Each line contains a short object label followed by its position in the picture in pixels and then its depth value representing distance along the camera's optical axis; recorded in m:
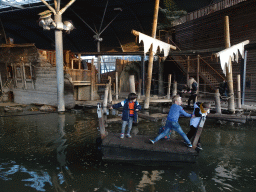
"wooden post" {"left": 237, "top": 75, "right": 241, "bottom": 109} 11.72
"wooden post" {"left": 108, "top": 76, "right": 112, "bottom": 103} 14.85
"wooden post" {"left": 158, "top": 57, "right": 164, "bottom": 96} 22.92
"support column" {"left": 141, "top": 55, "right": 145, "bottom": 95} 20.78
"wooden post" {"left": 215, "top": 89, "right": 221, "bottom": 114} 11.04
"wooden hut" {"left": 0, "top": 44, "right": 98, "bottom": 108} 15.53
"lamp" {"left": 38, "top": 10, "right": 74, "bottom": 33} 12.72
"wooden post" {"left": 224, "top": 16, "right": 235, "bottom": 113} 10.67
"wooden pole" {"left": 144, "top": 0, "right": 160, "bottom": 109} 12.41
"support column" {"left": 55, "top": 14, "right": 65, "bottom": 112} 13.35
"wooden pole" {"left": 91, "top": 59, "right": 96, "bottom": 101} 17.77
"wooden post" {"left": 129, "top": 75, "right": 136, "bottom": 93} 11.80
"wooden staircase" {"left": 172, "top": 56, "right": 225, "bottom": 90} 17.69
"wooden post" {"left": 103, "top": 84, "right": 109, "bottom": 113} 13.12
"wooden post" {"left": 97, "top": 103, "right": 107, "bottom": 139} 6.36
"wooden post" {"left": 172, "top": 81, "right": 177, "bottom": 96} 15.60
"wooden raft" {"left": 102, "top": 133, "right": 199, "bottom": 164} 5.73
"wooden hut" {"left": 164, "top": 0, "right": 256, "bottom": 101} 15.77
